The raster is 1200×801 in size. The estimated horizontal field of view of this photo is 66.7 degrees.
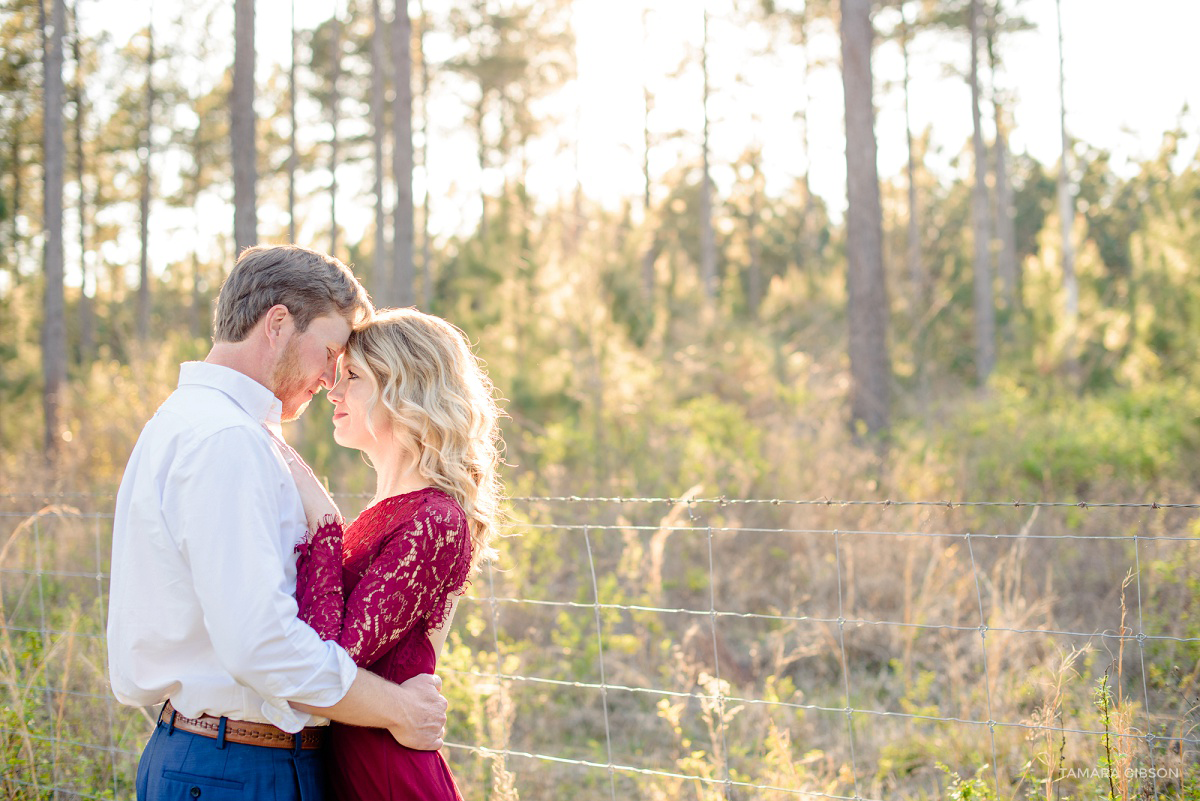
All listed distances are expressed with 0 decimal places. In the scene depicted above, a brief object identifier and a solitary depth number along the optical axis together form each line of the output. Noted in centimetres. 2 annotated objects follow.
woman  188
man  168
